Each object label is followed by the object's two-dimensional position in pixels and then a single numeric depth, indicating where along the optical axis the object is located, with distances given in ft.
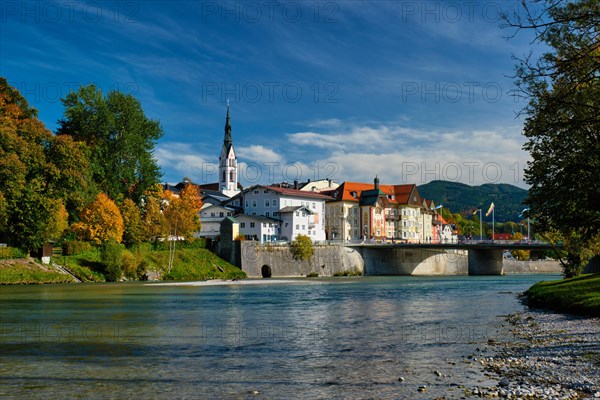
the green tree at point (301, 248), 339.77
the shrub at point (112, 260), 242.37
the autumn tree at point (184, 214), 310.04
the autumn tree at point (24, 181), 205.57
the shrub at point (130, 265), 252.42
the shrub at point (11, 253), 214.55
